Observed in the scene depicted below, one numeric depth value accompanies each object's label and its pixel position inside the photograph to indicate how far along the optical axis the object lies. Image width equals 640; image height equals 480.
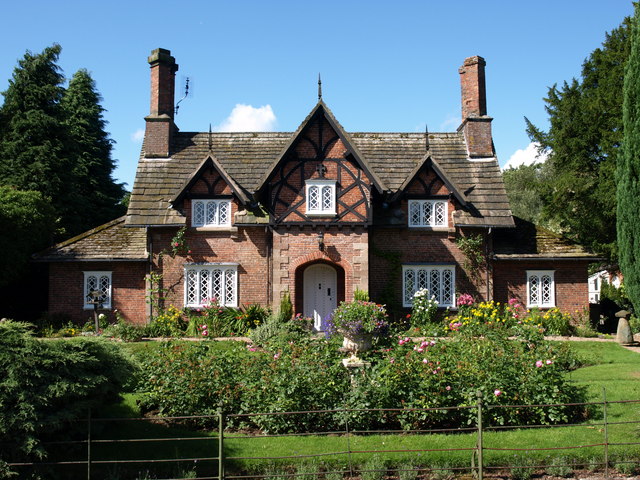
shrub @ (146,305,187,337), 20.03
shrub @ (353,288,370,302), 19.43
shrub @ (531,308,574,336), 19.88
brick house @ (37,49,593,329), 20.14
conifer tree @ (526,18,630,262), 24.92
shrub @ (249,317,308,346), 17.30
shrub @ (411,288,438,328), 20.16
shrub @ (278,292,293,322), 19.61
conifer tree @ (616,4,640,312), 14.27
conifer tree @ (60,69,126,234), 37.17
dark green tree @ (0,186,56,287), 20.95
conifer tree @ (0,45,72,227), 26.84
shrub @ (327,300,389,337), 11.90
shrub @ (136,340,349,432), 10.39
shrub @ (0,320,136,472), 8.24
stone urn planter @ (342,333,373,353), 12.13
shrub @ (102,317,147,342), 18.34
